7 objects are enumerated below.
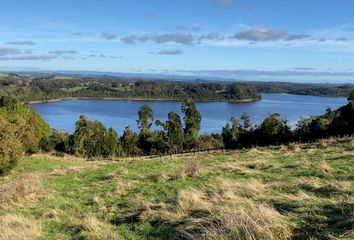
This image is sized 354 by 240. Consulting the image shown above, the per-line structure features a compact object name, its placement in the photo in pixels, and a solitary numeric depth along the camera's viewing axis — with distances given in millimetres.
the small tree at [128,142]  62094
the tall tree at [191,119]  65375
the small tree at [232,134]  63312
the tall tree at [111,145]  55781
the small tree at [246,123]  65500
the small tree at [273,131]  54938
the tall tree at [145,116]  80938
